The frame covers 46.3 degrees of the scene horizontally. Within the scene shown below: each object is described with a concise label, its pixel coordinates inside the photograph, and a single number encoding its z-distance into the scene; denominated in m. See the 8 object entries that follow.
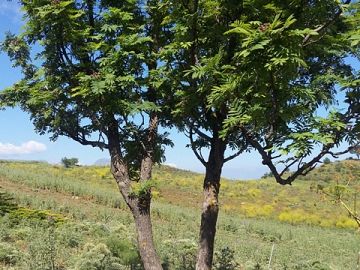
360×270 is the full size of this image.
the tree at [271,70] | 5.20
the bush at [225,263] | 11.99
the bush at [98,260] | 10.32
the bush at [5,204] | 15.98
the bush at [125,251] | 11.51
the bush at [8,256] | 10.64
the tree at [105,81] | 8.09
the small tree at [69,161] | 73.28
